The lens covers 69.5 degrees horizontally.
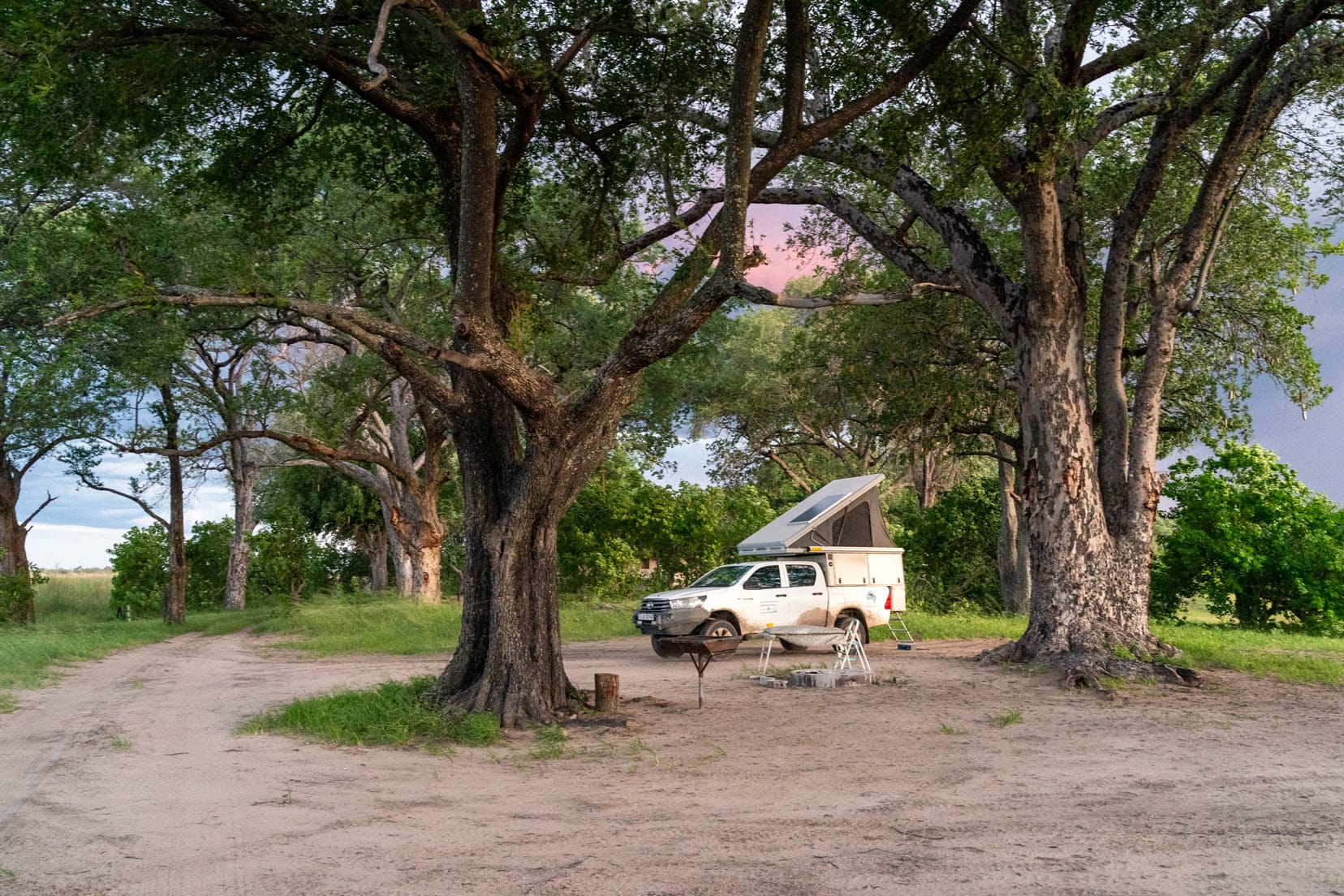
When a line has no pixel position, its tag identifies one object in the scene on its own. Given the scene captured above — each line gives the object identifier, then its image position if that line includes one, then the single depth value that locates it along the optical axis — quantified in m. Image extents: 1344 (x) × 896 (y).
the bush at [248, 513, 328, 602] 30.48
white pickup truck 17.06
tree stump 10.60
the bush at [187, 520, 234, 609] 36.97
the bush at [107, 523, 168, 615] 33.03
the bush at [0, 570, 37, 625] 24.69
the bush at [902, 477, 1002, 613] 29.81
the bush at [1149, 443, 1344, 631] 23.31
